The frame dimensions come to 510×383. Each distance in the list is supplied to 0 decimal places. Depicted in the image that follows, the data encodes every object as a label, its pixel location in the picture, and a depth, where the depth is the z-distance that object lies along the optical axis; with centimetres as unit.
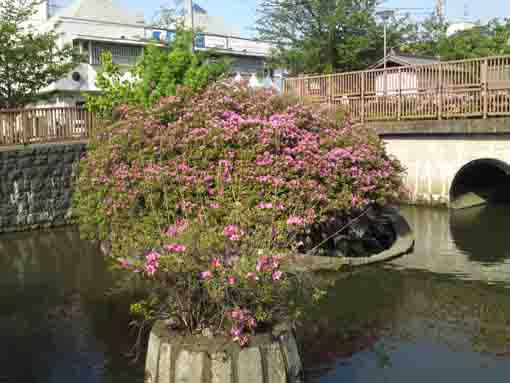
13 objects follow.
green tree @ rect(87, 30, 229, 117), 1270
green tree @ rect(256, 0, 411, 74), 2950
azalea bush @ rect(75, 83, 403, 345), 436
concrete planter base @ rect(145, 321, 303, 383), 415
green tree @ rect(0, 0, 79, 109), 1983
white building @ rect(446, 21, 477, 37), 3701
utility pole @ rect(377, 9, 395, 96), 2701
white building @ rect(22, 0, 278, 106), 2917
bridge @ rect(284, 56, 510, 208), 1487
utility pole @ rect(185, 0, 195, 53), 2008
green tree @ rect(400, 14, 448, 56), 3409
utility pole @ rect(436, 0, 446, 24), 3704
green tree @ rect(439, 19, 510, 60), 3269
